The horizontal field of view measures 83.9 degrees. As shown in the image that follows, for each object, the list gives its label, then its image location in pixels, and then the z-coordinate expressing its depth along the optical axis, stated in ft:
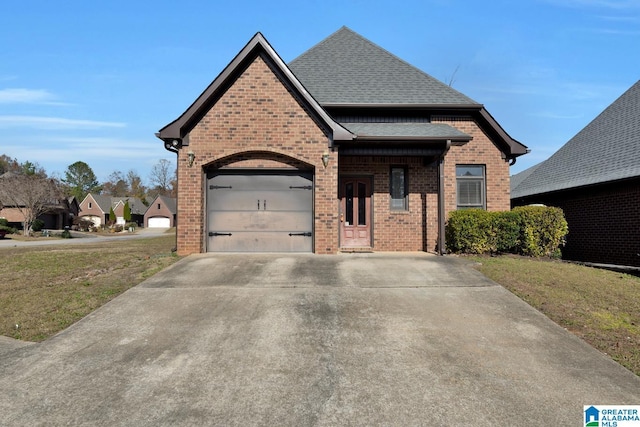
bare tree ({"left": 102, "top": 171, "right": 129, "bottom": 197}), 321.73
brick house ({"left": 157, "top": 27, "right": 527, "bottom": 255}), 30.99
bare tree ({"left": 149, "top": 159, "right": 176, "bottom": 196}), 250.98
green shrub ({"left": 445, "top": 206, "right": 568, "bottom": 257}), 32.68
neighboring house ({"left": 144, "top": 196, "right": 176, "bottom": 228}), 211.20
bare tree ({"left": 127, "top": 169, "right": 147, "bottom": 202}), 305.32
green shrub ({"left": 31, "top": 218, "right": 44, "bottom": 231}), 131.77
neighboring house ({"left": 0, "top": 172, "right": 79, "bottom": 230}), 131.10
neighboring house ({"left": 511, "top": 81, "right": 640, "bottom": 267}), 36.37
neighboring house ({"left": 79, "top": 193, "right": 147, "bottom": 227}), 225.35
